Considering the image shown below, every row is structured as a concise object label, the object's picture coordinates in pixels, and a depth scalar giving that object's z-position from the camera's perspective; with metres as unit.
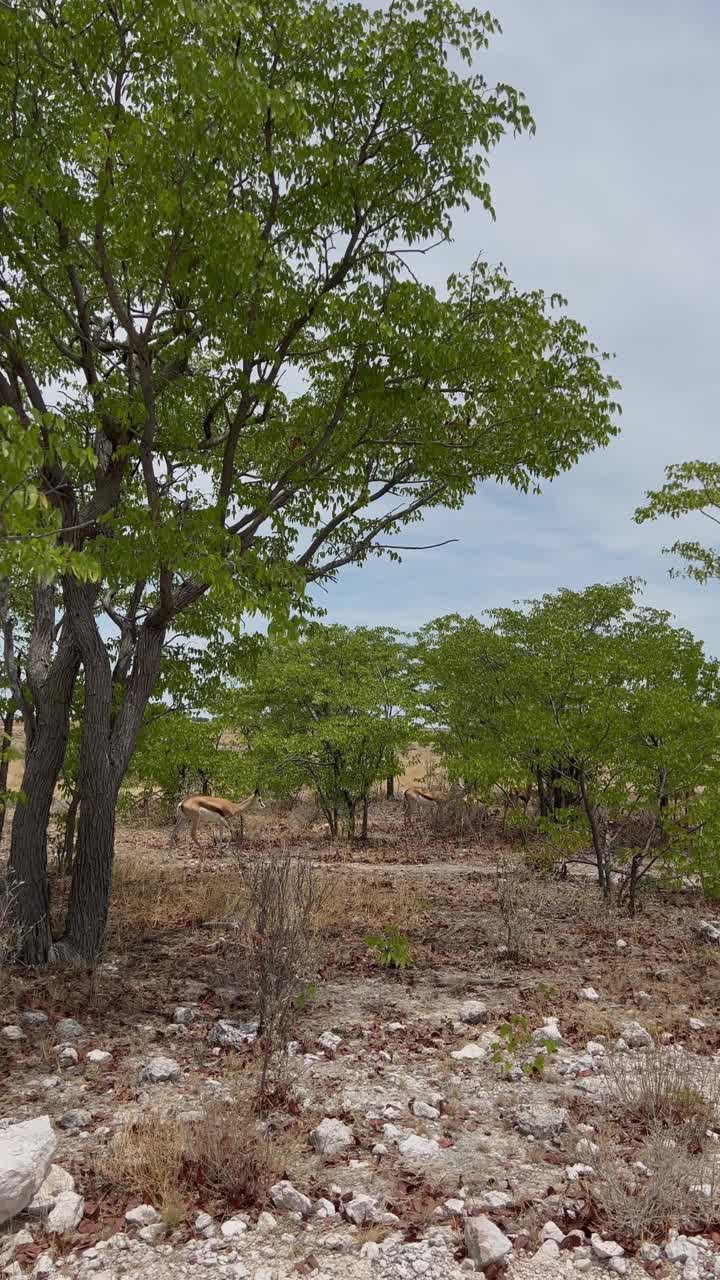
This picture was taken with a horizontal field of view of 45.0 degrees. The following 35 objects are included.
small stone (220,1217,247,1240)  4.38
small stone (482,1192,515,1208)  4.65
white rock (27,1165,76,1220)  4.56
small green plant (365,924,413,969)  9.73
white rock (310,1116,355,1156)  5.31
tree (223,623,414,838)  22.19
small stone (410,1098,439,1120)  5.89
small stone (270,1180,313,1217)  4.62
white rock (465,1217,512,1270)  4.11
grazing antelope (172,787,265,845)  18.89
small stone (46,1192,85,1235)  4.42
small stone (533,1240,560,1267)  4.16
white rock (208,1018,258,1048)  7.23
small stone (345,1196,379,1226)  4.51
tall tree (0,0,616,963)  8.04
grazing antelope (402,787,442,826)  26.25
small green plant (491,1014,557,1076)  6.68
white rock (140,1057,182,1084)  6.44
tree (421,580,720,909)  12.59
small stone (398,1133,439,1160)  5.29
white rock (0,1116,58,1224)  4.42
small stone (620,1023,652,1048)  7.42
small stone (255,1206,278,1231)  4.46
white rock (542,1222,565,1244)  4.34
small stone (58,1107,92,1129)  5.70
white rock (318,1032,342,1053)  7.24
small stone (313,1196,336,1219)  4.60
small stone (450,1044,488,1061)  7.09
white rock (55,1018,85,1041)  7.52
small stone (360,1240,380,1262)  4.20
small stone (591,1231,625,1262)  4.20
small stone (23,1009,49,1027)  7.82
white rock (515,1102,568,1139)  5.61
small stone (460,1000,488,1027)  7.99
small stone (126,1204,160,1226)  4.47
